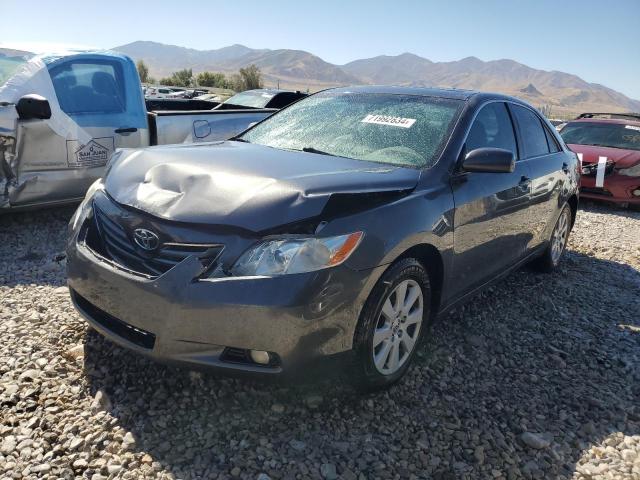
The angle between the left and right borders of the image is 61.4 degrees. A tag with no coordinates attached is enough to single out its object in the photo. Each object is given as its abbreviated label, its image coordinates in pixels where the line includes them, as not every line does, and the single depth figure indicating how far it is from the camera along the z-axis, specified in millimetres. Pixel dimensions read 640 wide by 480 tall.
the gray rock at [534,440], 2594
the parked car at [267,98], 9961
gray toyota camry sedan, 2277
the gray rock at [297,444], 2386
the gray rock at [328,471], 2250
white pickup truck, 4648
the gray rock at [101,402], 2508
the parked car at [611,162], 8523
